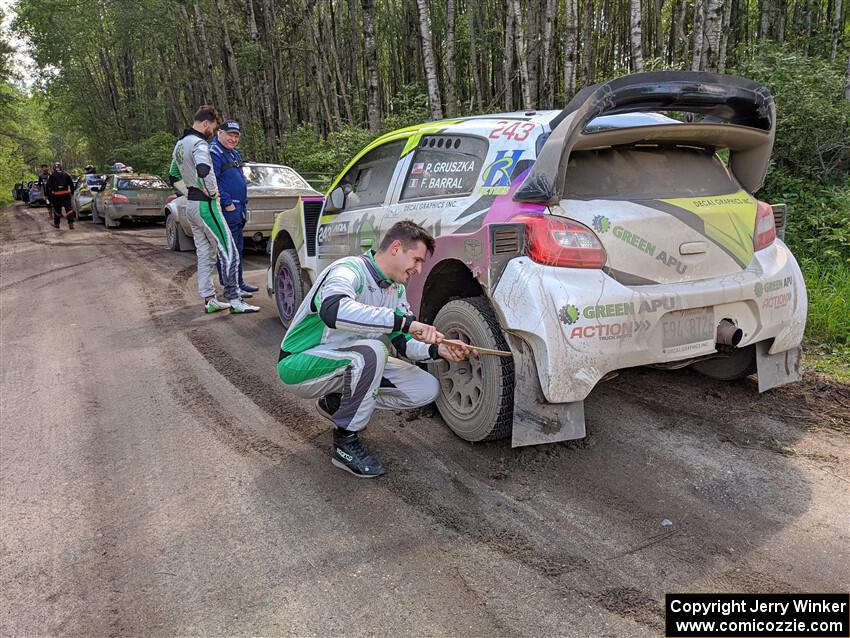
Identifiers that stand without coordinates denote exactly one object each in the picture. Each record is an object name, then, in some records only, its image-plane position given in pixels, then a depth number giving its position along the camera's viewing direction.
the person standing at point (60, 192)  18.58
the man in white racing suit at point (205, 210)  7.11
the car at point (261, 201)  11.01
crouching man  3.21
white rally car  3.17
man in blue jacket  7.34
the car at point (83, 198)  22.28
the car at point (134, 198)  17.84
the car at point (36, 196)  33.66
